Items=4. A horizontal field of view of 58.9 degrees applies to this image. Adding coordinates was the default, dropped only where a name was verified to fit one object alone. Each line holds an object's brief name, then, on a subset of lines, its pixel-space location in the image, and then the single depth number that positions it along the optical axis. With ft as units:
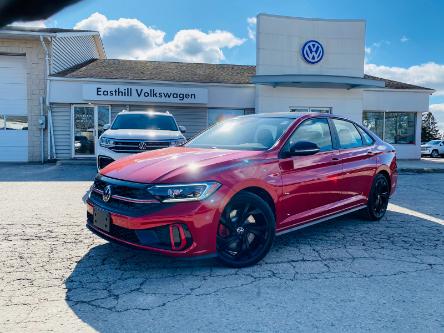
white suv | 25.84
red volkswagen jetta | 11.52
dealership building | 52.11
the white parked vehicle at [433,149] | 92.63
